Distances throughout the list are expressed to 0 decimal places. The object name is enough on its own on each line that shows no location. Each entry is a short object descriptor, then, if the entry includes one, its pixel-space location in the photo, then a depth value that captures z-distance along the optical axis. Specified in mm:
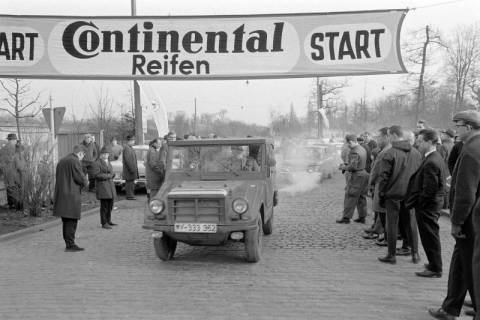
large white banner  9539
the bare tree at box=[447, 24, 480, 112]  34312
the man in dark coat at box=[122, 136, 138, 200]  13602
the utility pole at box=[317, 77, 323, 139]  37812
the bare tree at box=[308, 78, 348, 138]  43138
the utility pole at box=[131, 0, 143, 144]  16766
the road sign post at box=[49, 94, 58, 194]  11406
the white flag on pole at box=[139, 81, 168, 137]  17281
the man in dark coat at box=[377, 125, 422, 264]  6810
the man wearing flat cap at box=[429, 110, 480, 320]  4402
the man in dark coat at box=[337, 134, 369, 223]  10086
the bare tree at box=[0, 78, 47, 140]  18578
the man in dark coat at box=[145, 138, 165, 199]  10412
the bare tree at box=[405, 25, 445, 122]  30188
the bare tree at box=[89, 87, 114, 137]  24766
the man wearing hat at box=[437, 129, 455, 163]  11461
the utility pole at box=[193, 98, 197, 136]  46306
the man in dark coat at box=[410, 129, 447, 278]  6105
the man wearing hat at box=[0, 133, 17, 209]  10828
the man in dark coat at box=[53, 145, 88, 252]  7715
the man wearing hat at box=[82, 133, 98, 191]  13070
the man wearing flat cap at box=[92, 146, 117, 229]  9711
